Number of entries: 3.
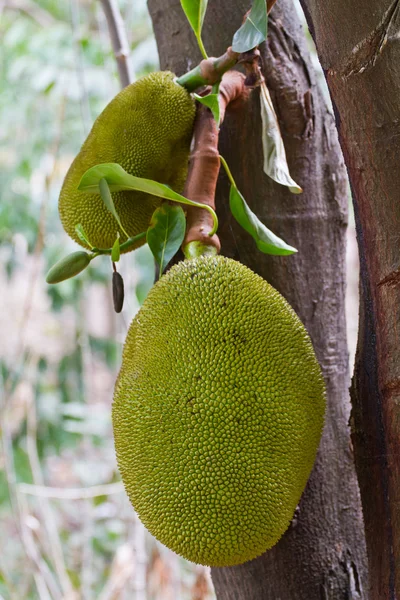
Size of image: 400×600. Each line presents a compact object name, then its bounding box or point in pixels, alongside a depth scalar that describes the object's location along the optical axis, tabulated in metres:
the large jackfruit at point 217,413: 1.62
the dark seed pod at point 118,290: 1.81
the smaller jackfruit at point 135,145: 1.87
